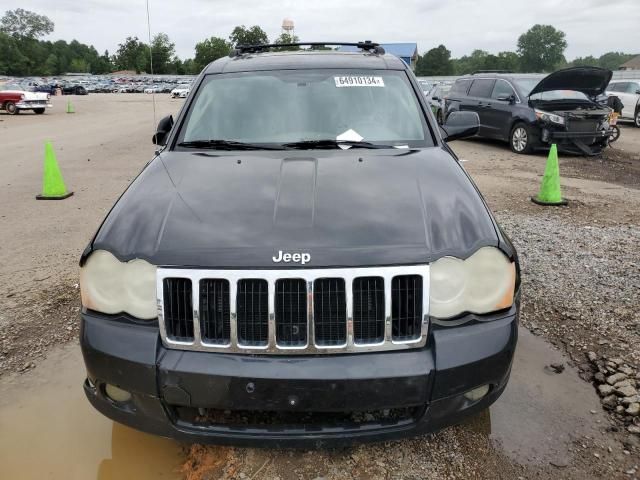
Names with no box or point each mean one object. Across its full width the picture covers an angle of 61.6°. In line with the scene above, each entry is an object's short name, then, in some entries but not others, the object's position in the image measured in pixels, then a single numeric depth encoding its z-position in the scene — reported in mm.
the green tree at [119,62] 110375
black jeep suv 2045
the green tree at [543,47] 118312
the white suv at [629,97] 18656
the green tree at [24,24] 119125
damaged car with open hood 11586
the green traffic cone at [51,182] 7996
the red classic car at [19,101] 26984
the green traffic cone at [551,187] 7562
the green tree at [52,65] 117812
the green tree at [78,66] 134500
